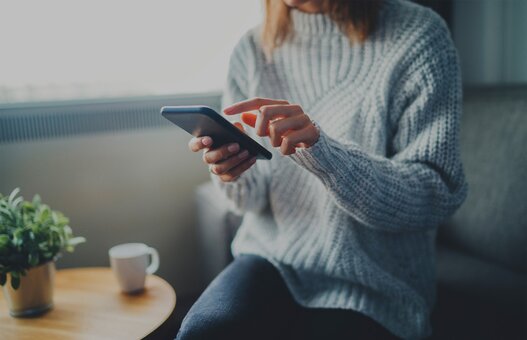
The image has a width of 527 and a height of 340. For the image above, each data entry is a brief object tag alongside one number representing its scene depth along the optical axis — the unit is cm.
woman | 77
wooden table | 80
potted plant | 82
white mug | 93
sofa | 99
